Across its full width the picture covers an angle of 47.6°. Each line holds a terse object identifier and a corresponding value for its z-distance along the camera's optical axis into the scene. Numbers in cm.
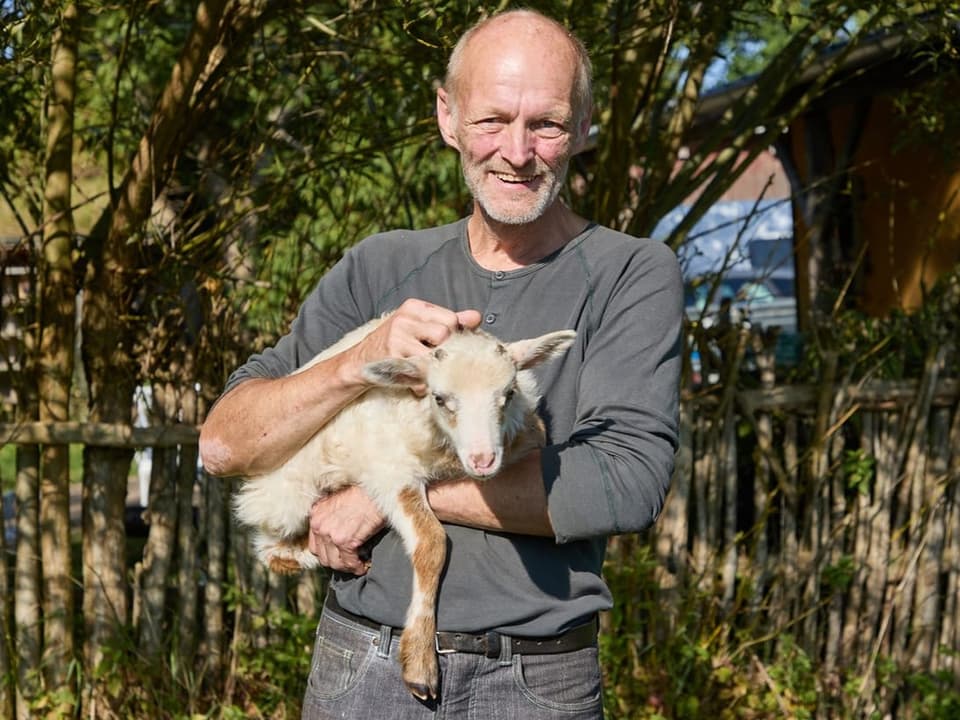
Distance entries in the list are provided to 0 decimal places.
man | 237
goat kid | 251
